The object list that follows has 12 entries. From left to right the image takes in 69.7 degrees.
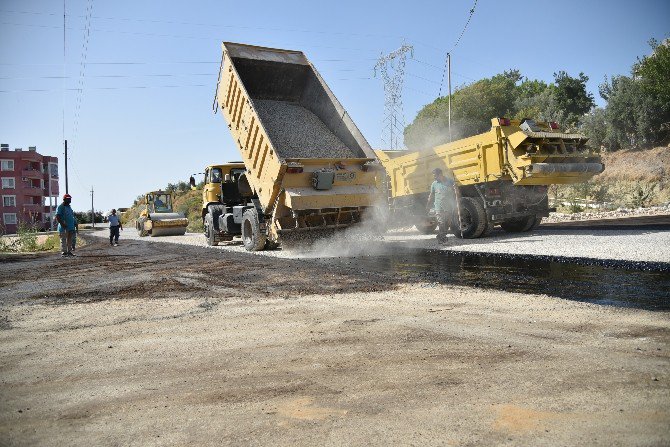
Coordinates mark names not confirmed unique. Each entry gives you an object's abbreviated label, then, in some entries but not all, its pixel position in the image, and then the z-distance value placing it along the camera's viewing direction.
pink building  56.38
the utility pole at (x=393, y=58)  36.72
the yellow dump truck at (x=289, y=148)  9.43
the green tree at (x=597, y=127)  31.19
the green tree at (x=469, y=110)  40.97
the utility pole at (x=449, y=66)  28.55
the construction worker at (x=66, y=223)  12.58
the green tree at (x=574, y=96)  47.19
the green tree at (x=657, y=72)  27.27
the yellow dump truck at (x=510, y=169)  10.15
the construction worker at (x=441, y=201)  10.30
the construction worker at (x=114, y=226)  18.36
